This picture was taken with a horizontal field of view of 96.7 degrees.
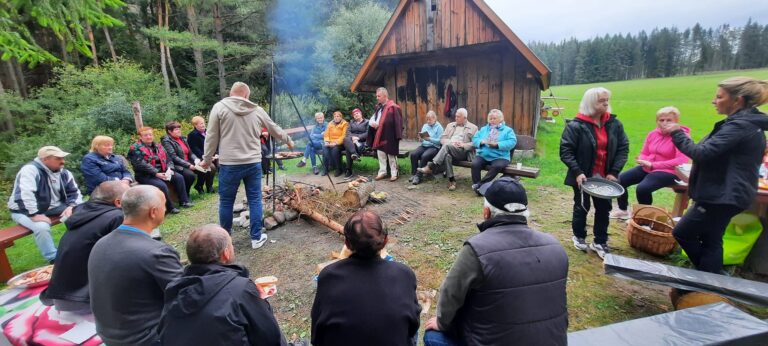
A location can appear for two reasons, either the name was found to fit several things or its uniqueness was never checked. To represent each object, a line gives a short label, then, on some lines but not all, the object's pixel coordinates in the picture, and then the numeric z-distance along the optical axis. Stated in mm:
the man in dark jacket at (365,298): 1552
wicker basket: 3538
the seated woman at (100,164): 4754
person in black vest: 1568
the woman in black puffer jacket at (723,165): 2443
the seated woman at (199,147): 6863
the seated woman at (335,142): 7746
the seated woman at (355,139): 7582
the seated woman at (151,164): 5504
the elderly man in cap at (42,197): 4004
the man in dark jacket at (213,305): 1434
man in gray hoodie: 3979
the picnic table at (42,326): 2262
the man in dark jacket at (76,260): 2291
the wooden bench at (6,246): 3836
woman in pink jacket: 4164
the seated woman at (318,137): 8186
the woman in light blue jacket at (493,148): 5848
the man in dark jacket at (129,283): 1857
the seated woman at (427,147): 6770
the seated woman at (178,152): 6246
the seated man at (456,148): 6426
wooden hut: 7125
